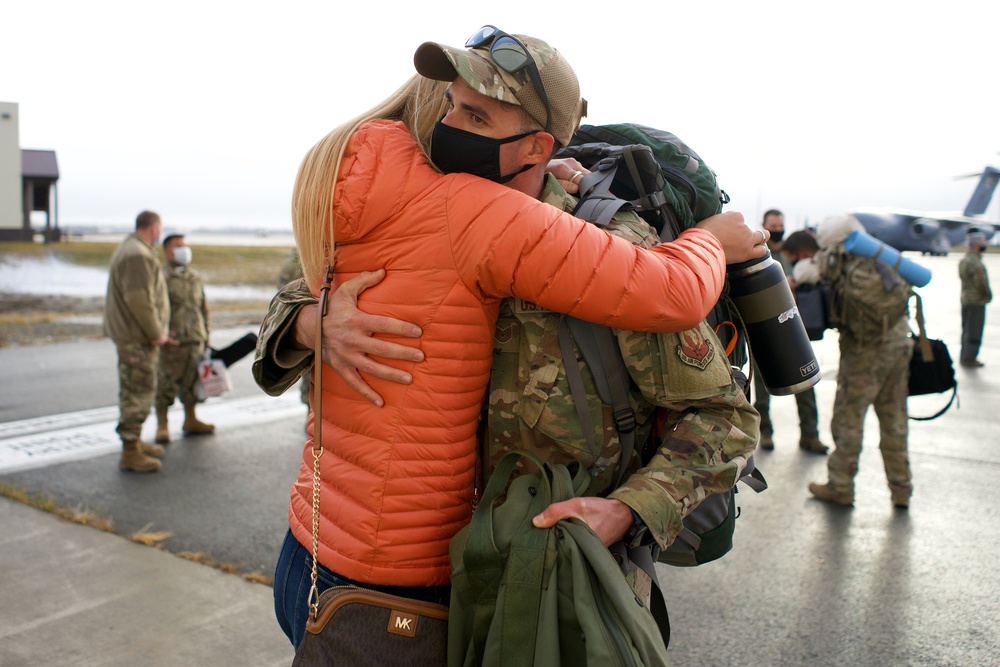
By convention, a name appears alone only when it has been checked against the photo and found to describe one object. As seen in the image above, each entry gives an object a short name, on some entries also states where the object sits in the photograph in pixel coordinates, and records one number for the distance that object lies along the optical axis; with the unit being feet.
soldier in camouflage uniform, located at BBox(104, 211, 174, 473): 21.91
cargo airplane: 158.51
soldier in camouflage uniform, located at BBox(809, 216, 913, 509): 18.72
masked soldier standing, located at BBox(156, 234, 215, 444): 24.80
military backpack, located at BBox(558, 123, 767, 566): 5.21
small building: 124.16
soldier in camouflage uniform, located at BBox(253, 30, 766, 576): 5.07
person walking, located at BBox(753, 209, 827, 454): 23.34
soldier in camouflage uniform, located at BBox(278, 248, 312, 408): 24.82
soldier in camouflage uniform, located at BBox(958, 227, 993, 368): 39.60
